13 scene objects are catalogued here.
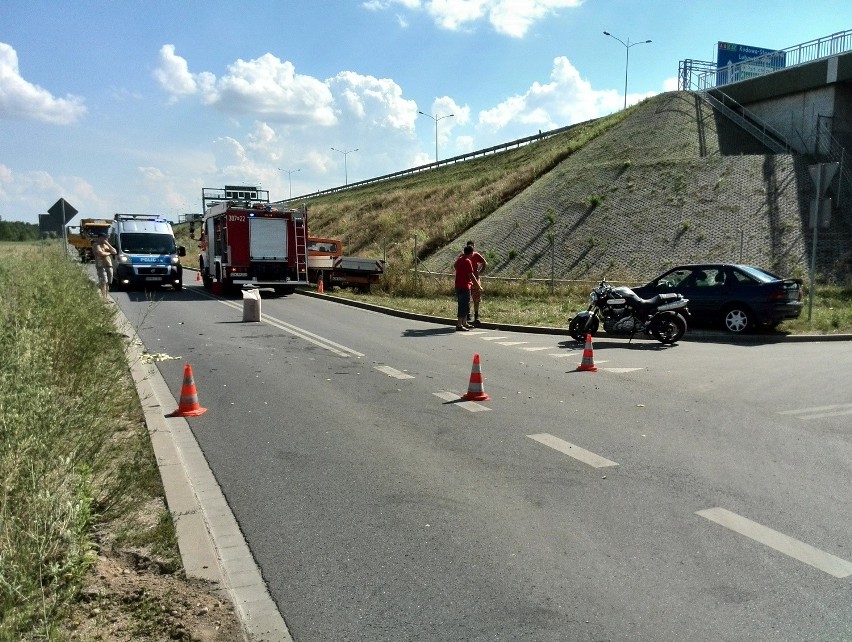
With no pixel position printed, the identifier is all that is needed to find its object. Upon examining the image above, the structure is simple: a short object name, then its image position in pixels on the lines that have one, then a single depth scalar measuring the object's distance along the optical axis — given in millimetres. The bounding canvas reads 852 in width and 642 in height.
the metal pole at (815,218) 14625
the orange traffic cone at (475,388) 8336
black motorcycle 13094
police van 24281
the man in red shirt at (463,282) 15305
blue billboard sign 34969
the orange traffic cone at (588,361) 10382
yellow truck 46094
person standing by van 17188
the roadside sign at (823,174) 14352
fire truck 22875
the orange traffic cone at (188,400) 7586
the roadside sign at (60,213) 21875
